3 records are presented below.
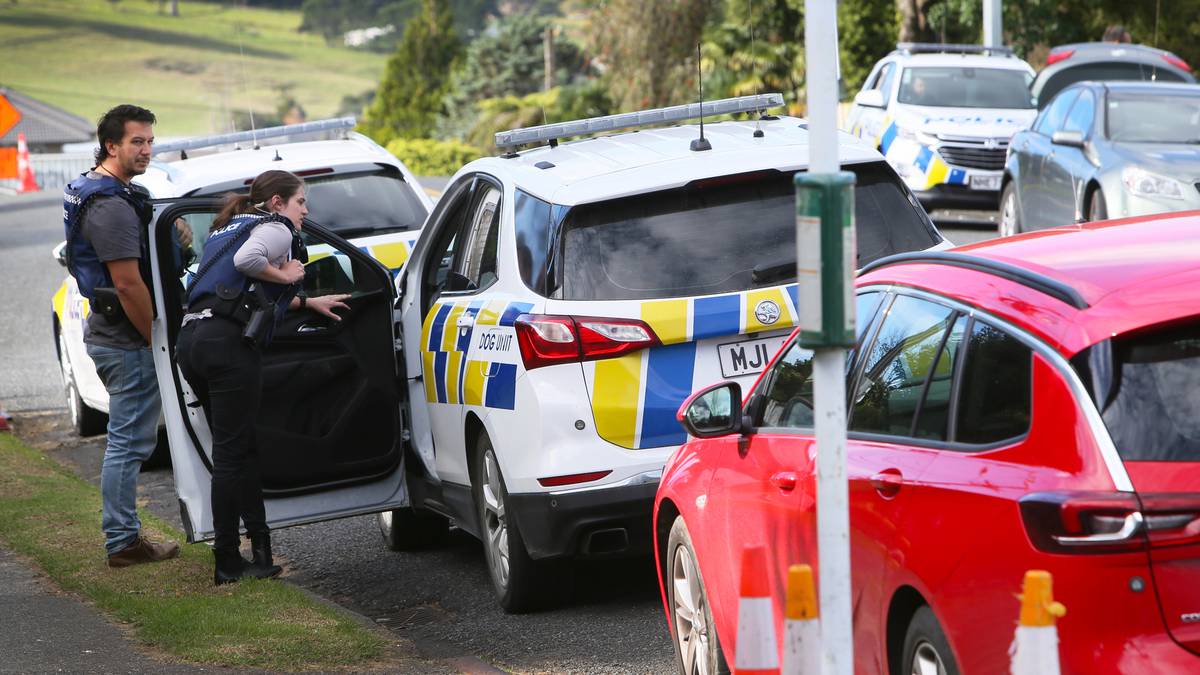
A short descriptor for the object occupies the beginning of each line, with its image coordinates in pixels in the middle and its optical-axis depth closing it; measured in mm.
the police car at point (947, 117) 38687
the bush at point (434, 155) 95125
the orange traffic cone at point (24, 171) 85750
